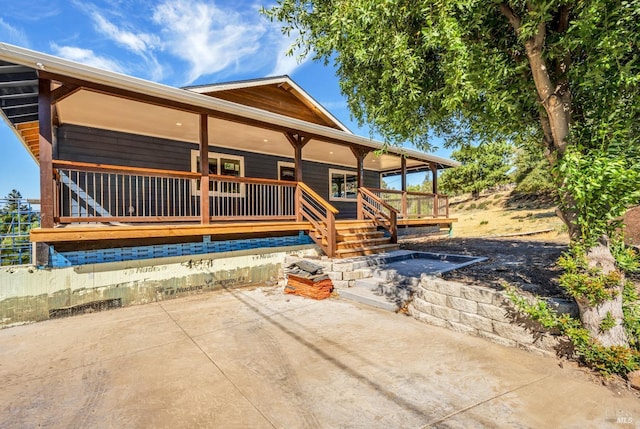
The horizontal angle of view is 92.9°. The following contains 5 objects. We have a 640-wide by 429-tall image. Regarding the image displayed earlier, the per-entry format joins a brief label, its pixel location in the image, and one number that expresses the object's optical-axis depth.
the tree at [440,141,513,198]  26.97
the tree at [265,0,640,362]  2.45
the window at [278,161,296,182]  10.99
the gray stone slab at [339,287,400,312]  4.61
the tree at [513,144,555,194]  21.74
